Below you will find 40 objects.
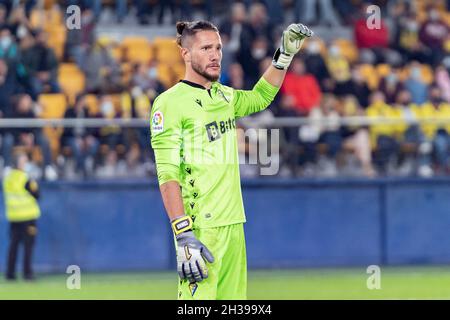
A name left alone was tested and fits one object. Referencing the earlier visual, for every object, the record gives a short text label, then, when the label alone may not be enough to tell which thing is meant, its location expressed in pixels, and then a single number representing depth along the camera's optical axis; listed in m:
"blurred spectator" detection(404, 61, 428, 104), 18.41
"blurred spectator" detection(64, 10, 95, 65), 18.19
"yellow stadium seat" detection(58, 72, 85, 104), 17.51
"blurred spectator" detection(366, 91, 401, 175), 16.80
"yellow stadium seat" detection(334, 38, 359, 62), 19.52
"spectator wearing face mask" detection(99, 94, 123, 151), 16.34
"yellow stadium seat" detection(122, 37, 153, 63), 18.95
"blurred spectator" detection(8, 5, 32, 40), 18.31
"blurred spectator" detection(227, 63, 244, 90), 17.70
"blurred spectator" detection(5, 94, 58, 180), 16.17
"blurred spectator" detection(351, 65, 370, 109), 18.22
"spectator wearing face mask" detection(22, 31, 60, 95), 17.41
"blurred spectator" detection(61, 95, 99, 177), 16.22
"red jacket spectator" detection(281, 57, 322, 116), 17.75
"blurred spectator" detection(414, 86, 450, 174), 16.73
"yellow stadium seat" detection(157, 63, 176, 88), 17.98
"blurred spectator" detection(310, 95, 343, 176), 16.65
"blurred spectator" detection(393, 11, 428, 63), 19.69
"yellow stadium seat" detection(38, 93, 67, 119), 17.20
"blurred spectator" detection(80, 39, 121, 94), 17.42
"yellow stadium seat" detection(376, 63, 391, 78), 18.91
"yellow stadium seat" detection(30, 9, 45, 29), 18.69
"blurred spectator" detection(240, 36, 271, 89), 18.22
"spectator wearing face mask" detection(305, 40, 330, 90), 18.48
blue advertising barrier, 16.91
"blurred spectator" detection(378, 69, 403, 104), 18.38
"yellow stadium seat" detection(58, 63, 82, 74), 18.08
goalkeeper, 7.53
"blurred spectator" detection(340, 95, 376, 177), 16.70
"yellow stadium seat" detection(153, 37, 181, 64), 18.94
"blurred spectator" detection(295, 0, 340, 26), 20.28
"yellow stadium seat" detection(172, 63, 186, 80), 18.28
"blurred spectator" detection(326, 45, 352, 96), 18.28
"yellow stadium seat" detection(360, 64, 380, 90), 18.69
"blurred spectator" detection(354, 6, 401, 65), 19.45
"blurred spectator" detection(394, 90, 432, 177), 16.77
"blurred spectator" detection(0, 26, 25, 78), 17.41
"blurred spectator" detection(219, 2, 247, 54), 18.97
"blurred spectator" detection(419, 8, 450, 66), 19.70
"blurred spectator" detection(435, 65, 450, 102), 18.92
